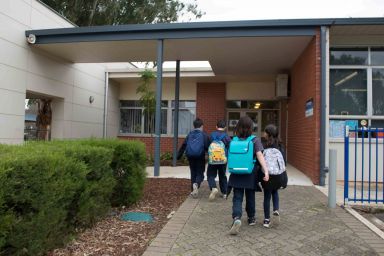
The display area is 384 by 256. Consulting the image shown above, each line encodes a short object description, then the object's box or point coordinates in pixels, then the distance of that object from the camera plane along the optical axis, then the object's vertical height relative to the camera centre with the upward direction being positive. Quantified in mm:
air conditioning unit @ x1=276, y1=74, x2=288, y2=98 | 13430 +1759
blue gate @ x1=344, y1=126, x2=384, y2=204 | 9320 -545
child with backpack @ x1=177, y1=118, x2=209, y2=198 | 7586 -282
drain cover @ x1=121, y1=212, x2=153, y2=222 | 6082 -1262
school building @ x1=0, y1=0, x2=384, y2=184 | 9664 +2292
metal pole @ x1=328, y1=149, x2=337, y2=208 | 6751 -660
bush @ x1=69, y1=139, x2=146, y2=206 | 6336 -536
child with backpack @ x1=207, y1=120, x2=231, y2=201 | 7301 -374
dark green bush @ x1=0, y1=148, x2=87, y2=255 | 3346 -620
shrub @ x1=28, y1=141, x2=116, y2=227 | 4856 -644
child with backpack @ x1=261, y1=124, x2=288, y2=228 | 5566 -459
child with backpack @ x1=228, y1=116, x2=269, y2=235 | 5305 -352
